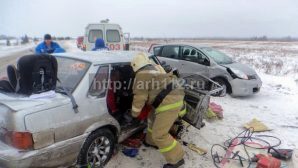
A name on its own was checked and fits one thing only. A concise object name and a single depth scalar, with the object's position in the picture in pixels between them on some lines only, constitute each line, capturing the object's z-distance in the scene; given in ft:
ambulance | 38.11
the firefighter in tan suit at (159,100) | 12.27
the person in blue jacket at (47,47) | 22.54
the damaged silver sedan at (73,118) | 9.50
